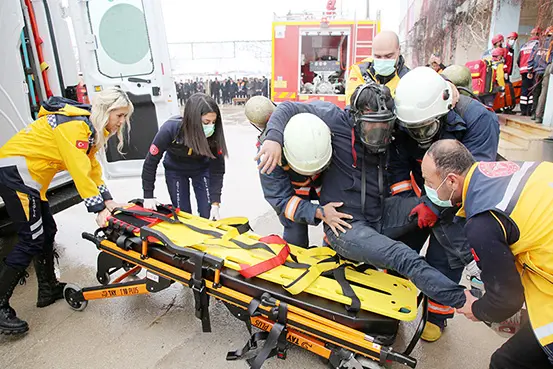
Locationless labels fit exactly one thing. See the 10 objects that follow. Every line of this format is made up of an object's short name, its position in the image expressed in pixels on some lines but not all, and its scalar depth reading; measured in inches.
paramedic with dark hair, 104.3
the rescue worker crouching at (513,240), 47.8
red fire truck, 294.2
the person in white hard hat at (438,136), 74.8
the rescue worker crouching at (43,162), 87.7
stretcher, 67.2
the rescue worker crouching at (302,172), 75.0
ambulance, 116.5
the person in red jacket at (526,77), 246.0
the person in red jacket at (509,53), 267.0
